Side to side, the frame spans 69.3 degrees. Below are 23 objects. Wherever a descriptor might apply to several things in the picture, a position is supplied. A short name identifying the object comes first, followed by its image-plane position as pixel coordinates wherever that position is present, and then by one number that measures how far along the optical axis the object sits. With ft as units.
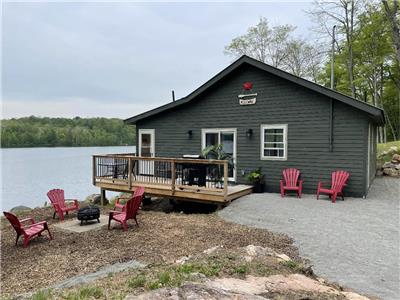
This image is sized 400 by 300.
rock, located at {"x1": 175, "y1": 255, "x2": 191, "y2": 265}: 11.68
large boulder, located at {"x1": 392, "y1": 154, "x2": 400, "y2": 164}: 47.40
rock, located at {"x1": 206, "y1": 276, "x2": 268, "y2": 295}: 8.76
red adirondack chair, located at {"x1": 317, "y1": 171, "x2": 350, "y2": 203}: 27.48
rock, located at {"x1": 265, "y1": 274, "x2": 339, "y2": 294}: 9.55
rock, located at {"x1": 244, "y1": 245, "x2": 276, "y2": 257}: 12.77
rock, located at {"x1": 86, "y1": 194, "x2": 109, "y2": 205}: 39.55
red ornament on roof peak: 34.01
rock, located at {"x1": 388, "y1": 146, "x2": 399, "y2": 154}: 50.76
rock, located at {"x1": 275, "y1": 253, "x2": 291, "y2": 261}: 12.77
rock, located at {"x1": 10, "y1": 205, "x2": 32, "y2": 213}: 38.28
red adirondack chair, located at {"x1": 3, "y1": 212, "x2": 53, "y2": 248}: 19.52
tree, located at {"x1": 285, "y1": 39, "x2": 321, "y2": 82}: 79.94
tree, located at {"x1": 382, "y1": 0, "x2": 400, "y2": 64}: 42.83
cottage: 28.81
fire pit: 23.57
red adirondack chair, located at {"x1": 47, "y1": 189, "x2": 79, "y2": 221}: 27.30
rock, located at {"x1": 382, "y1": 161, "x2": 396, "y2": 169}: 46.37
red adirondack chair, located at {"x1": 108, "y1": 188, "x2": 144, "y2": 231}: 21.53
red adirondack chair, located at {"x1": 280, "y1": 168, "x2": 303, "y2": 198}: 30.80
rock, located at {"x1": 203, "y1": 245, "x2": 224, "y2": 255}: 13.34
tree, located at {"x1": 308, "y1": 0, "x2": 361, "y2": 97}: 62.59
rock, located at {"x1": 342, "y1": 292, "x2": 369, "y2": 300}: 9.96
